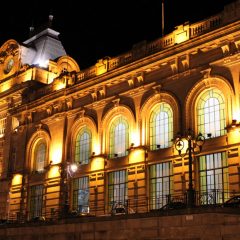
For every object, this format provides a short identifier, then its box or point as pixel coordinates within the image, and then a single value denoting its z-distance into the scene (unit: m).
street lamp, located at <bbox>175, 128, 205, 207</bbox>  26.40
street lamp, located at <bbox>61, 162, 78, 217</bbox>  40.28
